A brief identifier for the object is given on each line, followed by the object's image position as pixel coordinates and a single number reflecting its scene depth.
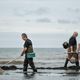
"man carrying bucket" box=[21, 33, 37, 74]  25.24
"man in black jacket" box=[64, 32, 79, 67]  28.14
